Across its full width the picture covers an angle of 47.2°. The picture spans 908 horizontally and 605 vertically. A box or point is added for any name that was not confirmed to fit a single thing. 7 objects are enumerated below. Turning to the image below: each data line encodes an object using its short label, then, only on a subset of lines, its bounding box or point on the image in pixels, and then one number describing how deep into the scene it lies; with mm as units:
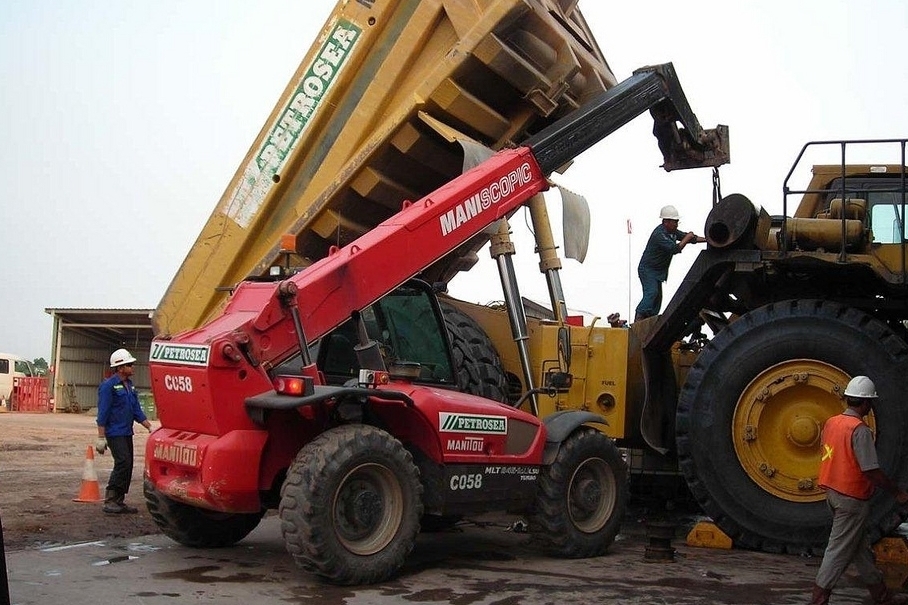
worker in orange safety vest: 6027
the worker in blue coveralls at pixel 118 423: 9336
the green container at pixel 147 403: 31169
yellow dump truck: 7840
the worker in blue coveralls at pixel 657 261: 9938
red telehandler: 6262
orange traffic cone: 10047
